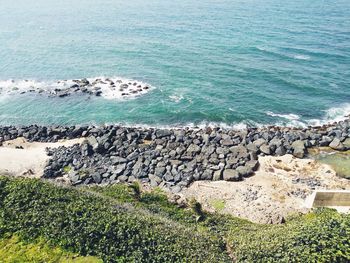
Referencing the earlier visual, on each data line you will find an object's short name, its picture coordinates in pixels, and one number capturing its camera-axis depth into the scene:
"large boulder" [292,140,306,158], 38.12
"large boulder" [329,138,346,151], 39.56
